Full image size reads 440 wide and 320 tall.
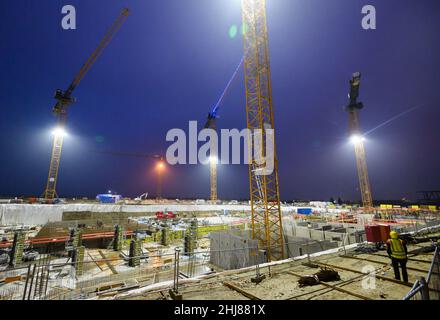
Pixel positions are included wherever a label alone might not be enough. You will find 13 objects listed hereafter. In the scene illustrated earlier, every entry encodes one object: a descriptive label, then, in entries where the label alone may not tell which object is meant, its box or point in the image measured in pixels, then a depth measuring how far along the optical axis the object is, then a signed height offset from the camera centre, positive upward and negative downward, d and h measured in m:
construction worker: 6.13 -1.47
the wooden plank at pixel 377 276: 6.12 -2.38
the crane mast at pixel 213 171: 68.50 +10.88
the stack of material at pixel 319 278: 6.54 -2.37
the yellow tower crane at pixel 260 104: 20.58 +10.35
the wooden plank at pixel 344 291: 5.42 -2.43
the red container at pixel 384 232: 10.54 -1.46
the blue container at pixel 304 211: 42.00 -1.49
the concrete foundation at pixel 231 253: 16.80 -4.07
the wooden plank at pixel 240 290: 5.78 -2.54
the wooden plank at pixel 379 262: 7.26 -2.36
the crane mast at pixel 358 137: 48.75 +16.51
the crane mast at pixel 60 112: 44.59 +20.77
